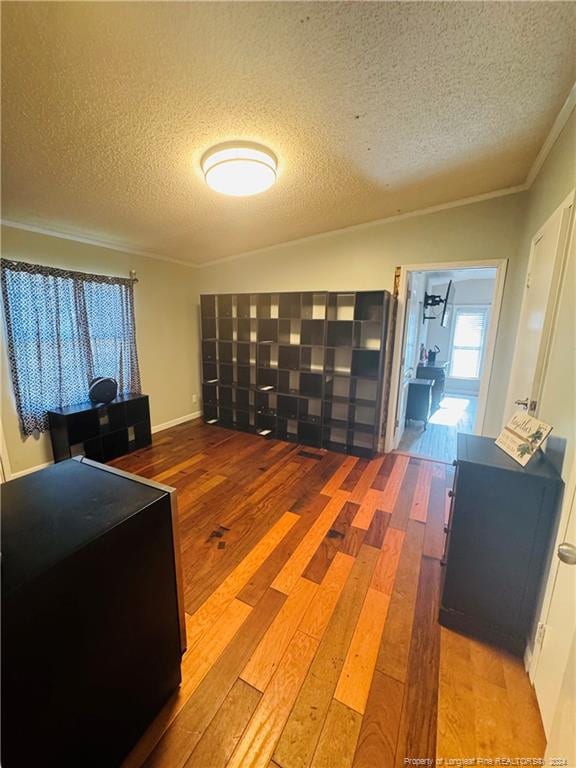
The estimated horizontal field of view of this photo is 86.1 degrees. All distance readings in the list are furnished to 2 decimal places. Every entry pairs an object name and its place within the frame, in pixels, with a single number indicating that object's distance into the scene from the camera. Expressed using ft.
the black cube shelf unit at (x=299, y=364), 11.57
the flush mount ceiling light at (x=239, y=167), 6.05
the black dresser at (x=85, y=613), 2.38
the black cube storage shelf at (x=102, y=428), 9.78
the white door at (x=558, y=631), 3.20
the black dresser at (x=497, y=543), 4.44
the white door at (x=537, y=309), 5.35
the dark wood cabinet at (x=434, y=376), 16.66
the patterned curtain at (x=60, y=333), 9.00
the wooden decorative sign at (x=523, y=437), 4.56
